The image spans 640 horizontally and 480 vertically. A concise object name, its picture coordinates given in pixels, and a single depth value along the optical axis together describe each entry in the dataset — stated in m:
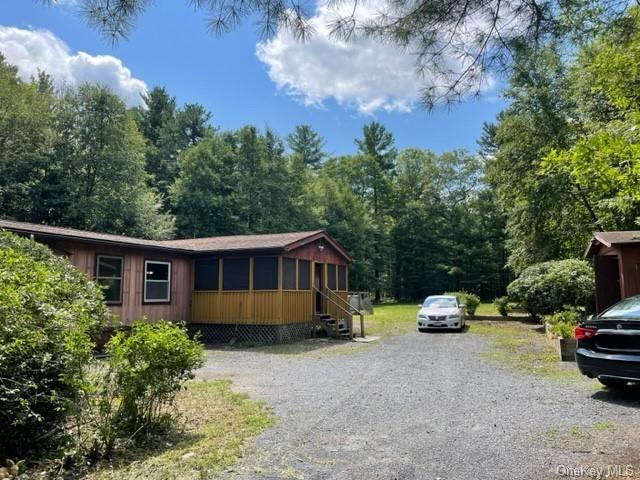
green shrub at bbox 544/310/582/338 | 9.62
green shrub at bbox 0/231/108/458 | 3.67
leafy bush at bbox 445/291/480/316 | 20.62
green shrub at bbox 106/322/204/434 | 4.48
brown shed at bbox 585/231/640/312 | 10.22
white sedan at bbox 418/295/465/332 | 15.80
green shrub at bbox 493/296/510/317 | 20.36
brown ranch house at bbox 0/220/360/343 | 12.36
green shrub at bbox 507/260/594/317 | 14.34
